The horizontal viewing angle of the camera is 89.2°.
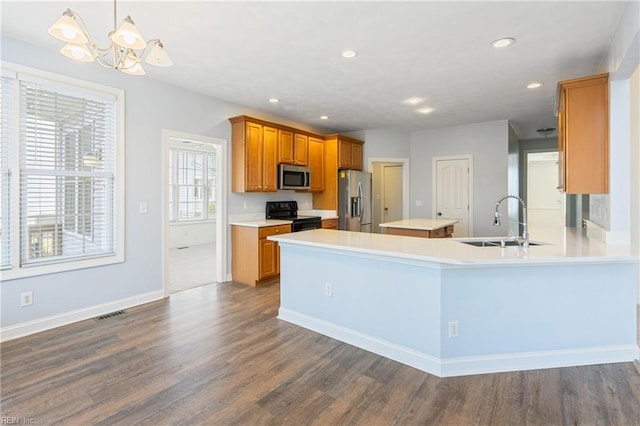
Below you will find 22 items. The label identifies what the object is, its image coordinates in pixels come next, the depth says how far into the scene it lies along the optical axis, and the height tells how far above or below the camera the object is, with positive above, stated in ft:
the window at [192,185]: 26.17 +2.38
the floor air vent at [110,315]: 10.89 -3.50
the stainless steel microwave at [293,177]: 16.89 +1.98
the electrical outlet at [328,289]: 9.57 -2.27
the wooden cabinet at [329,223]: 18.97 -0.63
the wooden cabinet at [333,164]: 19.67 +3.04
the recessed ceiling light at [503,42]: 9.10 +4.87
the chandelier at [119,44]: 5.67 +3.23
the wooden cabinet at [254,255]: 14.76 -1.96
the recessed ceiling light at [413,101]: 14.89 +5.24
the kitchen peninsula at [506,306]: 7.44 -2.24
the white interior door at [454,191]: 20.22 +1.36
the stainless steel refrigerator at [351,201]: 19.69 +0.73
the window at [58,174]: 9.33 +1.25
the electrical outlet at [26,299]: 9.55 -2.53
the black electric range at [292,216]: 17.19 -0.16
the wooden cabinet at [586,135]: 9.09 +2.22
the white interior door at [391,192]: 24.57 +1.58
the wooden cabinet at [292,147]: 17.03 +3.58
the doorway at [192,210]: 19.70 +0.26
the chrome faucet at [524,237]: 8.15 -0.65
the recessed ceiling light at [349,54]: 9.95 +4.97
